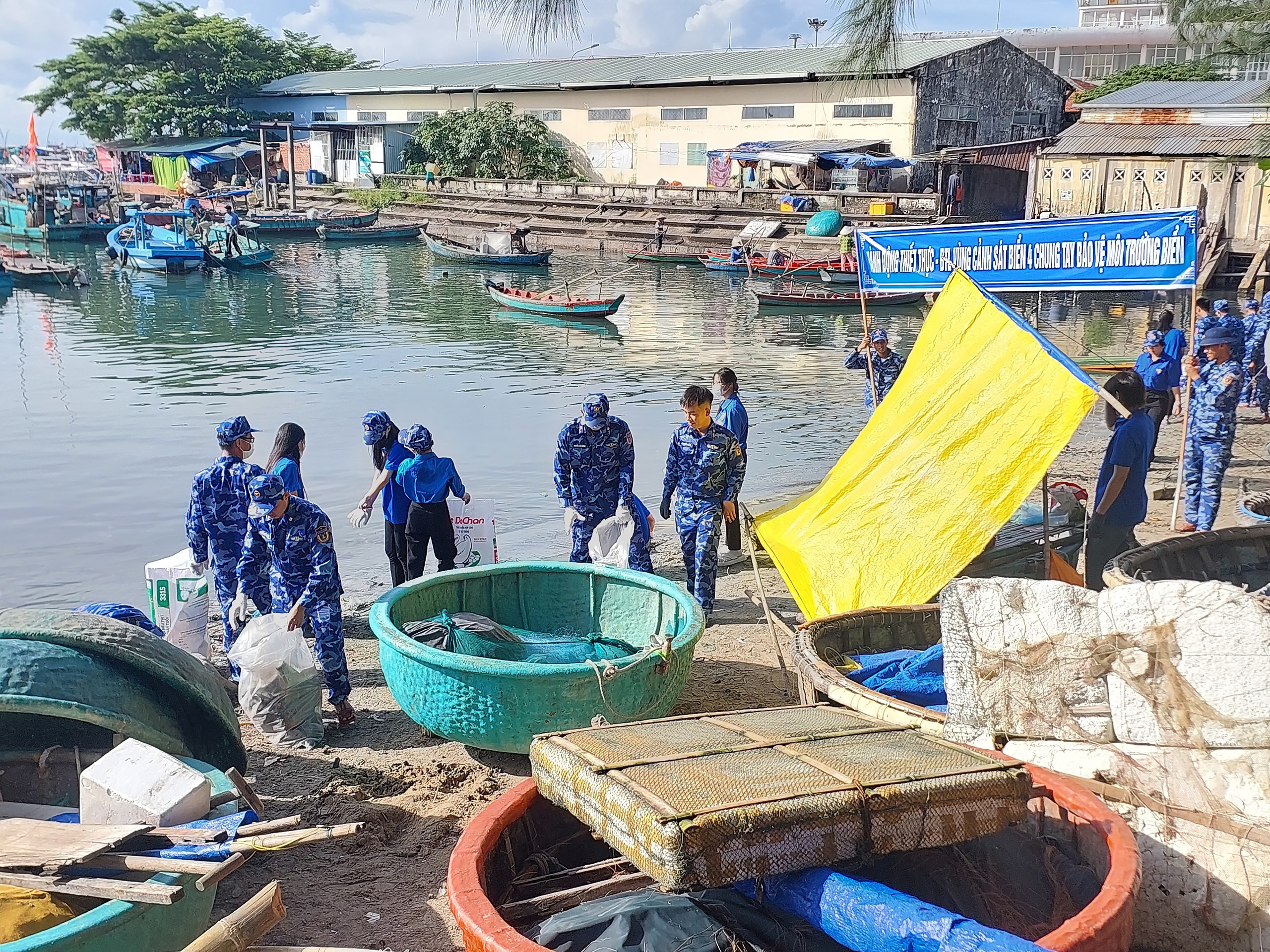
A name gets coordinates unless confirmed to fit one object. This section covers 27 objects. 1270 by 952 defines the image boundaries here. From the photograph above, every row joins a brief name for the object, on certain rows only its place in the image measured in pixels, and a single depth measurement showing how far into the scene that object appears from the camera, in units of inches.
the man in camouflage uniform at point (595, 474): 328.8
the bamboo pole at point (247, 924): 140.3
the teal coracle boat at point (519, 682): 221.8
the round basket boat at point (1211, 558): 269.4
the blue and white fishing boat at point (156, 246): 1427.2
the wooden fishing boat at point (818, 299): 1156.5
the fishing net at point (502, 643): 245.4
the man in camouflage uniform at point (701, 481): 326.3
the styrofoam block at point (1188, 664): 156.8
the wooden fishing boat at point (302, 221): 1825.8
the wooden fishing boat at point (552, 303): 1076.5
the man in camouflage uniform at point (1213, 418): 374.9
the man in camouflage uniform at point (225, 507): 295.7
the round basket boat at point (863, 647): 197.6
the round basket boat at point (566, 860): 131.2
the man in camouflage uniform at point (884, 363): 465.4
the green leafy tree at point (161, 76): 2331.4
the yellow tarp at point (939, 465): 257.3
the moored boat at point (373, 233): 1815.9
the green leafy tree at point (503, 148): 1948.8
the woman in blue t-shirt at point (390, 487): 337.1
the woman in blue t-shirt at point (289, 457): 309.9
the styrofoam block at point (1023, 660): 169.2
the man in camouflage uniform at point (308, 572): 254.7
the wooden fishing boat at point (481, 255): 1480.1
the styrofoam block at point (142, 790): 162.1
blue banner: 291.1
